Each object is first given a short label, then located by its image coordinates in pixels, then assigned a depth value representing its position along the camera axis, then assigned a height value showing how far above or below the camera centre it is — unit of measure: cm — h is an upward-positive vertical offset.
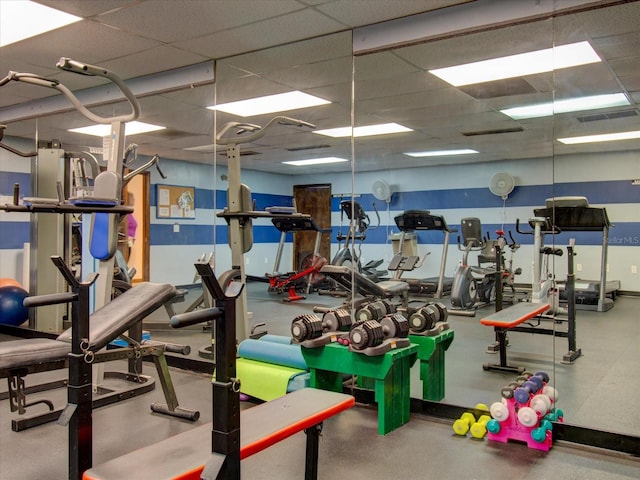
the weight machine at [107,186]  330 +29
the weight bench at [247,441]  159 -72
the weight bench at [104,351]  279 -68
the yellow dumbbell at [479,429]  302 -112
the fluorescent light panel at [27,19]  345 +145
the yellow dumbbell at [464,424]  307 -111
